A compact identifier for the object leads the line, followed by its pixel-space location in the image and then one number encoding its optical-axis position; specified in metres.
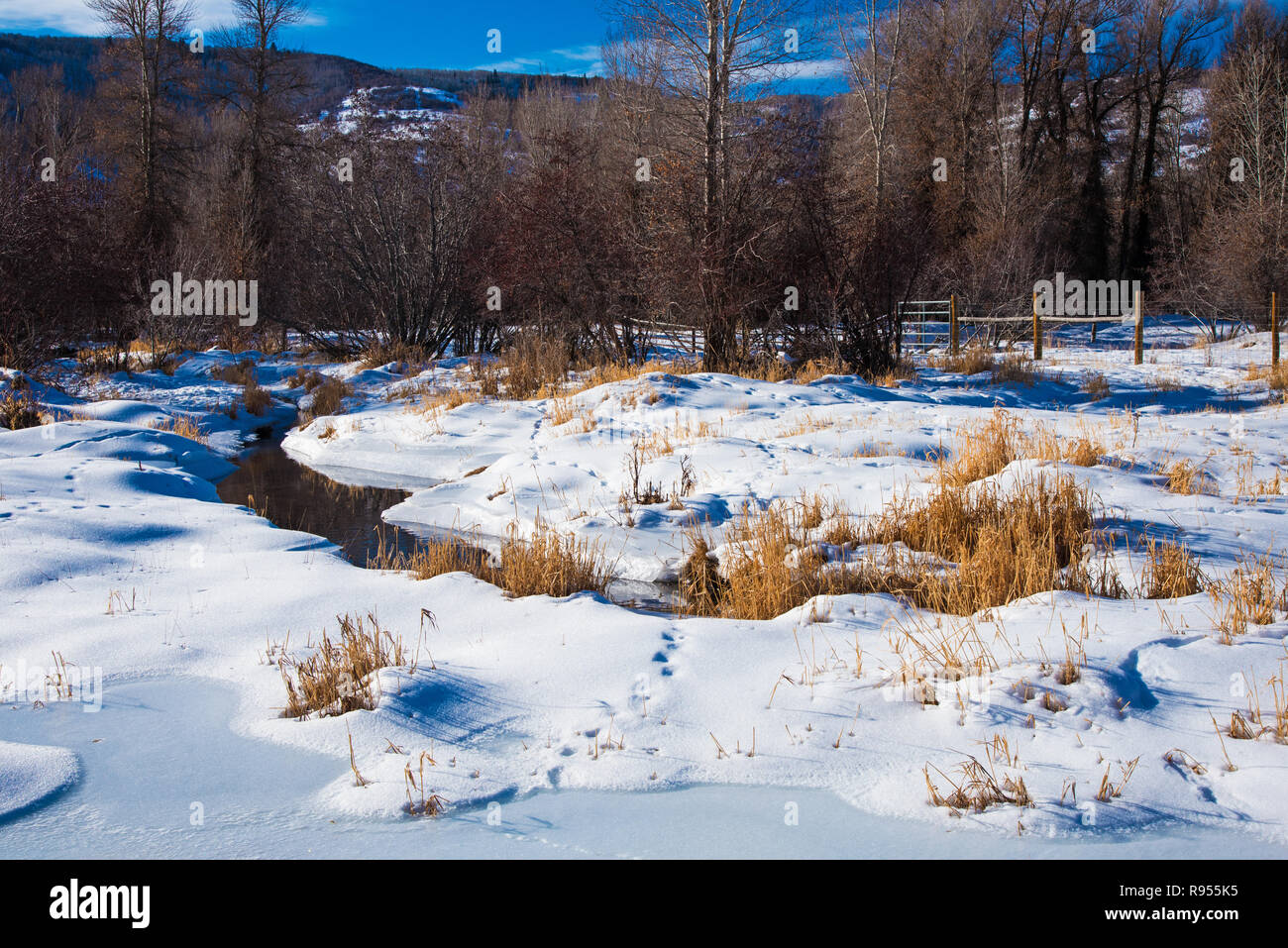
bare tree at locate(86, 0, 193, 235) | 27.53
